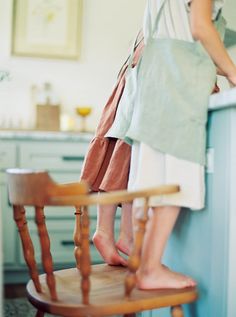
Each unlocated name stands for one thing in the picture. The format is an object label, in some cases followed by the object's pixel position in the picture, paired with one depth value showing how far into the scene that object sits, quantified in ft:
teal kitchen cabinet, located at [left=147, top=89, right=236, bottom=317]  3.67
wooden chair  3.31
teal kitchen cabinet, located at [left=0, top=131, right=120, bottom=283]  9.09
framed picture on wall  10.80
